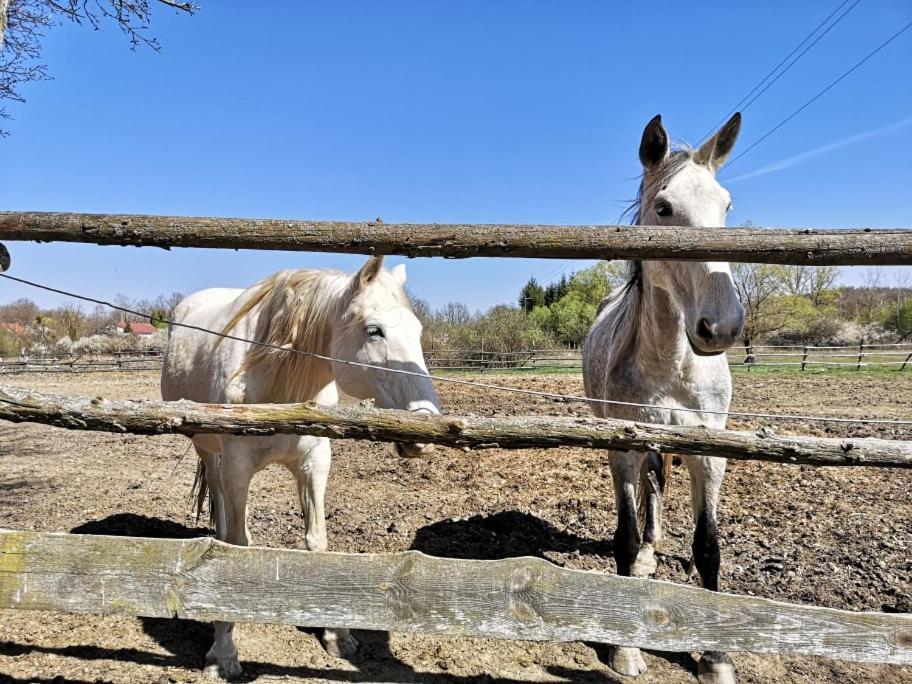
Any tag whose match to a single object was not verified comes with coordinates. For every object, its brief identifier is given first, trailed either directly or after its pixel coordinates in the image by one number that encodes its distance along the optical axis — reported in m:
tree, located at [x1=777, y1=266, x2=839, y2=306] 38.22
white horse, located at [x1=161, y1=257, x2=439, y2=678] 2.64
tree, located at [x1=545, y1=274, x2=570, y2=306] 60.47
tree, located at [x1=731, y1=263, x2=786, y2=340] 33.12
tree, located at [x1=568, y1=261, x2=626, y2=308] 37.86
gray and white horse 2.52
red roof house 74.14
